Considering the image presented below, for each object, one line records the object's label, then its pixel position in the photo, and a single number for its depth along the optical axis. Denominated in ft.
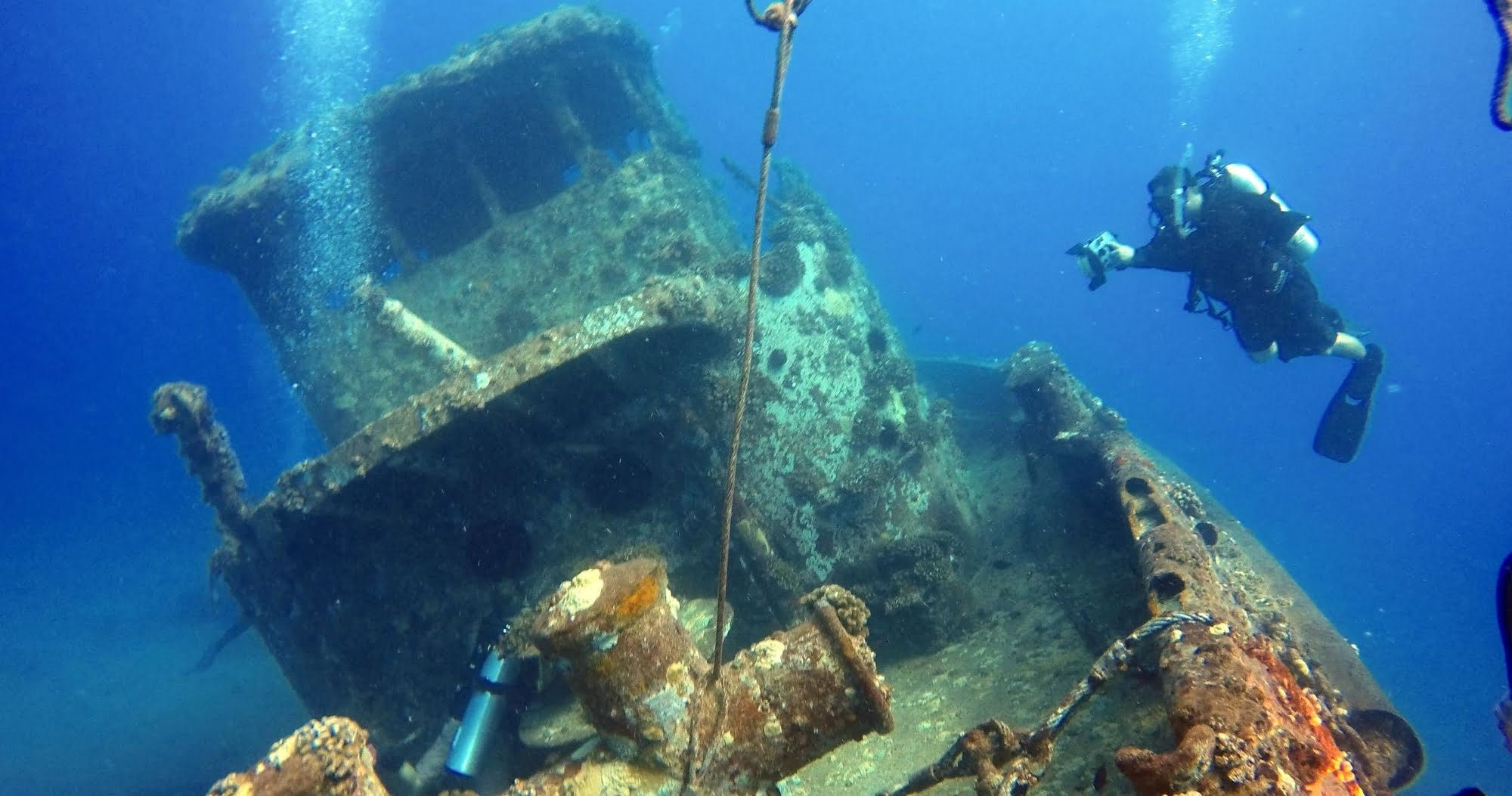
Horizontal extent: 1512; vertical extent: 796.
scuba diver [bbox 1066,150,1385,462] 22.40
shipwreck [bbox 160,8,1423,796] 8.04
